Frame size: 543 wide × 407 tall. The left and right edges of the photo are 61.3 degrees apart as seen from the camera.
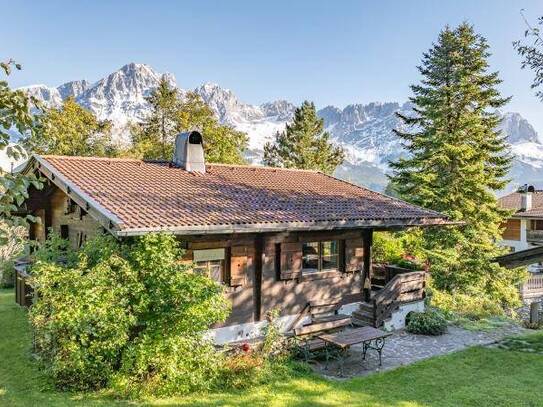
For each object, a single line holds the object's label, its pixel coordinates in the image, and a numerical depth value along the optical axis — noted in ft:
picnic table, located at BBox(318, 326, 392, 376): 32.01
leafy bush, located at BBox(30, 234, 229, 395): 25.62
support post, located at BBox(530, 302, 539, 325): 48.62
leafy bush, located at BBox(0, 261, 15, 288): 69.58
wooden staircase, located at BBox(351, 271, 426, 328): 42.94
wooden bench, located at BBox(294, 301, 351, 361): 34.06
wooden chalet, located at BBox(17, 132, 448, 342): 33.73
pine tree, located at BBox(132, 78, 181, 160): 104.37
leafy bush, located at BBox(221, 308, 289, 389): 28.76
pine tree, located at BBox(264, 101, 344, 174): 155.53
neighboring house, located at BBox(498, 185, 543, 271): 123.84
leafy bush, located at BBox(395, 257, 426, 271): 56.59
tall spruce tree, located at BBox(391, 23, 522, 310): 68.03
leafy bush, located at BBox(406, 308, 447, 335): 43.14
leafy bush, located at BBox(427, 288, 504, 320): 51.85
